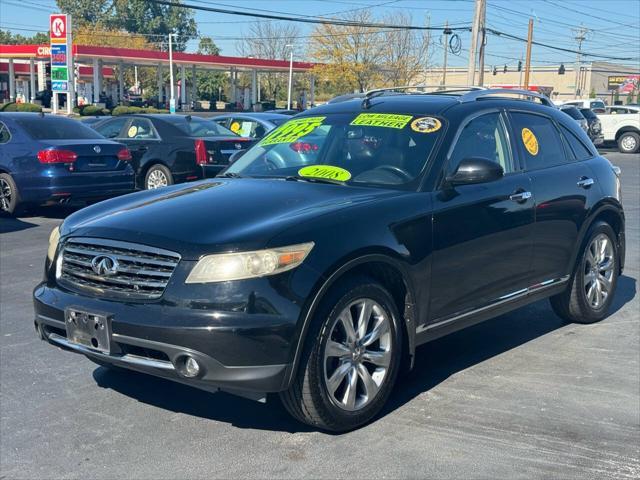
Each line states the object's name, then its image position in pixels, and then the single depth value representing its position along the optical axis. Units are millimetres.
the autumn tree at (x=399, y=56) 60531
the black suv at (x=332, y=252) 3871
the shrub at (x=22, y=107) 39400
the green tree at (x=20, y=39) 117125
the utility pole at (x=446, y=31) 42400
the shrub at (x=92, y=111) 42906
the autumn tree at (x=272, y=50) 83688
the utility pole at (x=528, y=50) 44250
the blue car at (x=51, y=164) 11461
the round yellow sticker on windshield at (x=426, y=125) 5145
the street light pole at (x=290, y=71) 59812
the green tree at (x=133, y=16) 113256
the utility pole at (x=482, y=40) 31094
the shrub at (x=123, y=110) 43031
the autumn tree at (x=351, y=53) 60391
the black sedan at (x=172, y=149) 13727
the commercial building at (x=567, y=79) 90875
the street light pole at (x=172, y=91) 51531
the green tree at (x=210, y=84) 95438
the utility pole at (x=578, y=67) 76775
